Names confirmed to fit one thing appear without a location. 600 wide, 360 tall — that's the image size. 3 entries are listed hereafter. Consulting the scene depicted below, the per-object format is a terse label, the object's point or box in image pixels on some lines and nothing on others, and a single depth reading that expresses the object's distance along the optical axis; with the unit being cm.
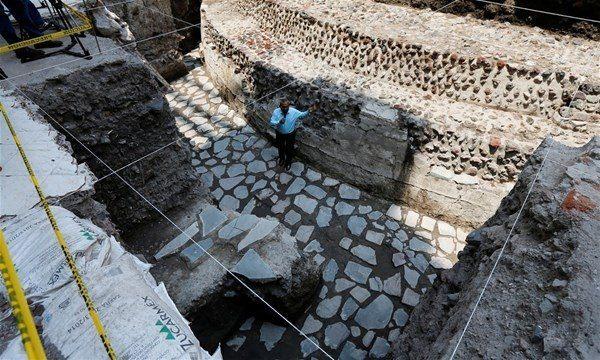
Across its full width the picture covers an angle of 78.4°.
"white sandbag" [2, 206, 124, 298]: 208
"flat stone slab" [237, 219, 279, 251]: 437
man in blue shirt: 604
